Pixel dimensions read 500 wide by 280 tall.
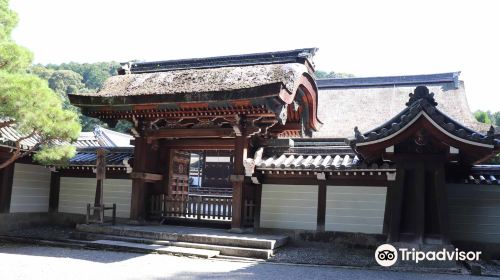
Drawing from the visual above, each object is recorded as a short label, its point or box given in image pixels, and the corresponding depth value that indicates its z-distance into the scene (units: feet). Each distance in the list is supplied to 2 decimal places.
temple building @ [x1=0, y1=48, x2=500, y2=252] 26.99
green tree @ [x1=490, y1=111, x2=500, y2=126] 140.89
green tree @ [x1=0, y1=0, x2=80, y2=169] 28.81
